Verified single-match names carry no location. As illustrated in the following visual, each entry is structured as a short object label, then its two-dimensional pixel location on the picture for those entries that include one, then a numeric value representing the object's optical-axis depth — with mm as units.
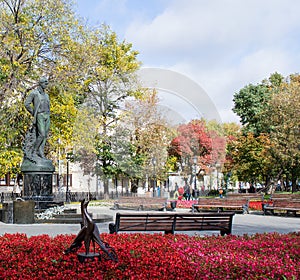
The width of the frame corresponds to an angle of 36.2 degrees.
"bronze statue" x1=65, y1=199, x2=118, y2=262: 6309
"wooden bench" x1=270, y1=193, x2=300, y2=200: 21086
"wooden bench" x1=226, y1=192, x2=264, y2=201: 22922
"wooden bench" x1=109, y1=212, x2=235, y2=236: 9490
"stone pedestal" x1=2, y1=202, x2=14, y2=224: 13828
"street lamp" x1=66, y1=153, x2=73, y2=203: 33153
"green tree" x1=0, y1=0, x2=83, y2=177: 21609
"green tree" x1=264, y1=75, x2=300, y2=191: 32719
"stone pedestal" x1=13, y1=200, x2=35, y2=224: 13570
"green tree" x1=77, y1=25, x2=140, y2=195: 35281
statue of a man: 15371
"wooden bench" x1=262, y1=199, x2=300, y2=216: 18402
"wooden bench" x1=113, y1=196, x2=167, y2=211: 22266
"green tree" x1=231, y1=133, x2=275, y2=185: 41406
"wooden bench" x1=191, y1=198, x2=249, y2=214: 20359
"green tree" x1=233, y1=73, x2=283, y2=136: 45091
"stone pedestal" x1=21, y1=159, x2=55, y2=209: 15039
